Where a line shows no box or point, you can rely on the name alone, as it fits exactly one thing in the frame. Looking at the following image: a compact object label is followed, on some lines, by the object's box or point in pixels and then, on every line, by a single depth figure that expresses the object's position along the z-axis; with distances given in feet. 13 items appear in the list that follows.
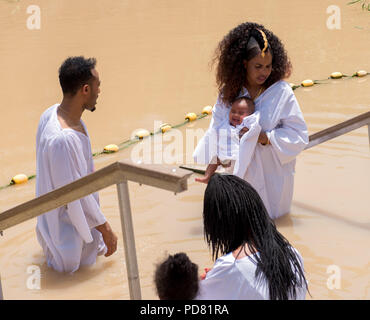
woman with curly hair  31.24
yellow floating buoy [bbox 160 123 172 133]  50.56
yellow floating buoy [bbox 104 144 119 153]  47.53
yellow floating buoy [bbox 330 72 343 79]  60.17
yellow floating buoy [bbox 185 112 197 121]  52.43
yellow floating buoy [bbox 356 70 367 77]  59.66
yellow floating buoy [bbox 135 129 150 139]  49.79
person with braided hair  16.56
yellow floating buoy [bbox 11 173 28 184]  42.86
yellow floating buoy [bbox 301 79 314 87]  58.77
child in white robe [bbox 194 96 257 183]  31.19
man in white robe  27.98
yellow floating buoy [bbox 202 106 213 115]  53.29
